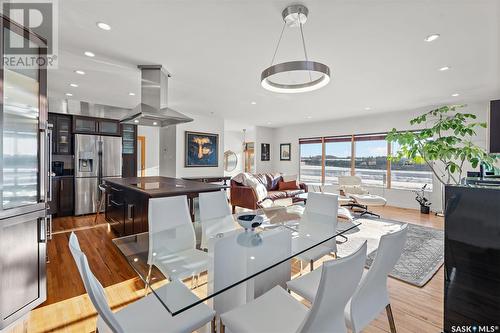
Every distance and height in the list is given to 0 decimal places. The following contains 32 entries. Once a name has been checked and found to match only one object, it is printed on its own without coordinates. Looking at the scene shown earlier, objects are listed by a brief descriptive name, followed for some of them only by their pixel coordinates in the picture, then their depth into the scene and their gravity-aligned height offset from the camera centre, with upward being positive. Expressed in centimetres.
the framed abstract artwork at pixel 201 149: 657 +40
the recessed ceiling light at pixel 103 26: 226 +133
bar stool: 424 -54
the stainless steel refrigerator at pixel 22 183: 172 -18
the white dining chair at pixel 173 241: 161 -67
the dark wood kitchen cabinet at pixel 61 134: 494 +59
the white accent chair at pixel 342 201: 415 -83
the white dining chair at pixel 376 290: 125 -71
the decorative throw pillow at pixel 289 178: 675 -39
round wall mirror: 1058 +16
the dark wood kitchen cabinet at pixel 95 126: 516 +83
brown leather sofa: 538 -71
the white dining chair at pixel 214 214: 226 -57
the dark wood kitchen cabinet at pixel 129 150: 586 +32
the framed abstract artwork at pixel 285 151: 886 +50
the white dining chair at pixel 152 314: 103 -81
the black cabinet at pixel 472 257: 139 -57
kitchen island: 286 -45
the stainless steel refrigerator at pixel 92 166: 509 -9
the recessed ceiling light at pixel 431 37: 241 +134
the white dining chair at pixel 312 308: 94 -73
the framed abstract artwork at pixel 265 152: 898 +48
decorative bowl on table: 181 -44
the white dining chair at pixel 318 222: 221 -61
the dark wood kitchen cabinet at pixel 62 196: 492 -73
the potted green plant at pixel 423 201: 557 -85
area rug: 264 -118
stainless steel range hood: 328 +94
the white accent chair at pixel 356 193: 516 -70
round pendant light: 198 +83
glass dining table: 147 -67
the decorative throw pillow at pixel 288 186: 653 -60
